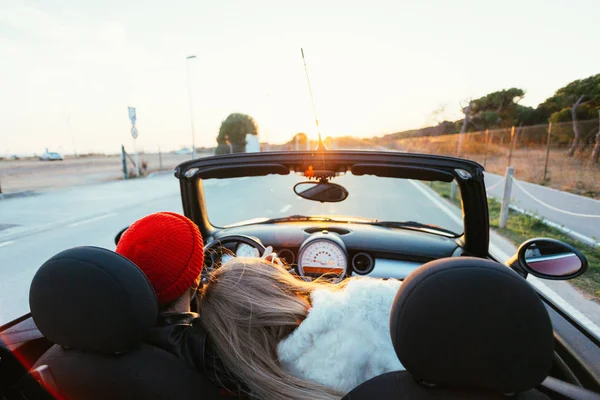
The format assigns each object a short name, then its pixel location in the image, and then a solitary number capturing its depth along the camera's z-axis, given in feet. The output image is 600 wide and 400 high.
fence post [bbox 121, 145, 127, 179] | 73.51
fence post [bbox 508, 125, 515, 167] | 63.82
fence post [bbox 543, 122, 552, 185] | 52.50
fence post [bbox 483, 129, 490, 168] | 85.05
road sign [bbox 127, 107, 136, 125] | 67.36
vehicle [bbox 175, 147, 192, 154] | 286.83
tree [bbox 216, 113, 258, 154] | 159.53
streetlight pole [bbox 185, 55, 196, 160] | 102.56
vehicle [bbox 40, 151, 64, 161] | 194.90
